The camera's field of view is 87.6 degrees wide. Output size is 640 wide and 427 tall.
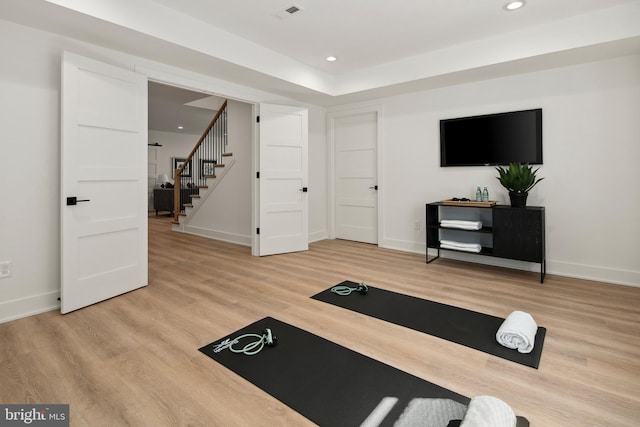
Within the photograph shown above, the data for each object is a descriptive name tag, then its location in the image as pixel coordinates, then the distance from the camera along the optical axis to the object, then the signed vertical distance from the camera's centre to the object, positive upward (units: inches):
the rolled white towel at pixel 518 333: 80.0 -28.8
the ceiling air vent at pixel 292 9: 117.0 +73.5
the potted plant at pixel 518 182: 138.9 +14.5
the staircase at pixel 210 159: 229.9 +45.4
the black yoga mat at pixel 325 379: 60.7 -34.1
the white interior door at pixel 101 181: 103.5 +12.1
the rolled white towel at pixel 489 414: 46.2 -28.6
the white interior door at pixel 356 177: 209.3 +25.6
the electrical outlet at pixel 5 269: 98.9 -15.6
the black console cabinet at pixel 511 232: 133.2 -6.9
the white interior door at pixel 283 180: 180.7 +20.5
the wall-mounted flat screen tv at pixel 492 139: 149.5 +36.8
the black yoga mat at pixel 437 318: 82.4 -30.6
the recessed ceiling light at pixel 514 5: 112.1 +72.0
